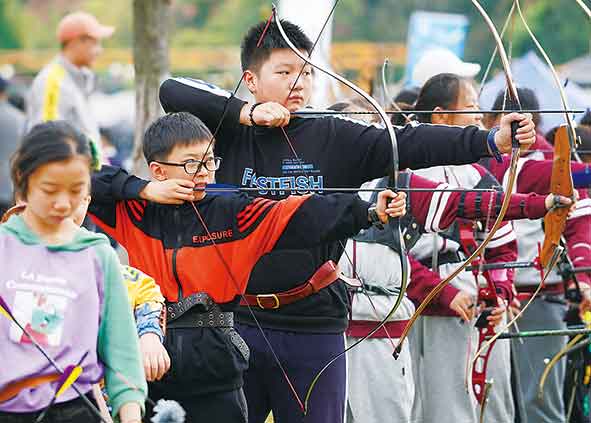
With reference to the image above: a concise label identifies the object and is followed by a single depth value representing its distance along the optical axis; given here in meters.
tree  15.95
